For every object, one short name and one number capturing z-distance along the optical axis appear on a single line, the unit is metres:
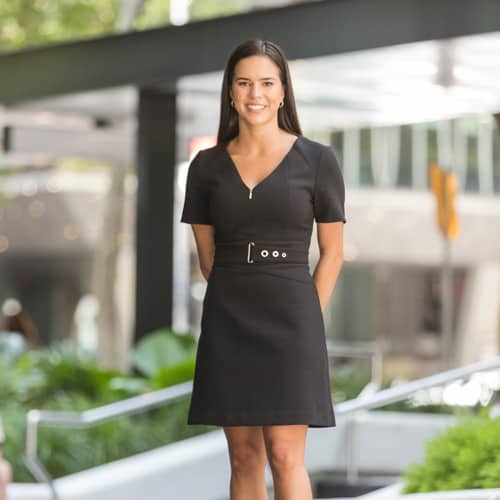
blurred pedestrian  28.95
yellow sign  19.83
